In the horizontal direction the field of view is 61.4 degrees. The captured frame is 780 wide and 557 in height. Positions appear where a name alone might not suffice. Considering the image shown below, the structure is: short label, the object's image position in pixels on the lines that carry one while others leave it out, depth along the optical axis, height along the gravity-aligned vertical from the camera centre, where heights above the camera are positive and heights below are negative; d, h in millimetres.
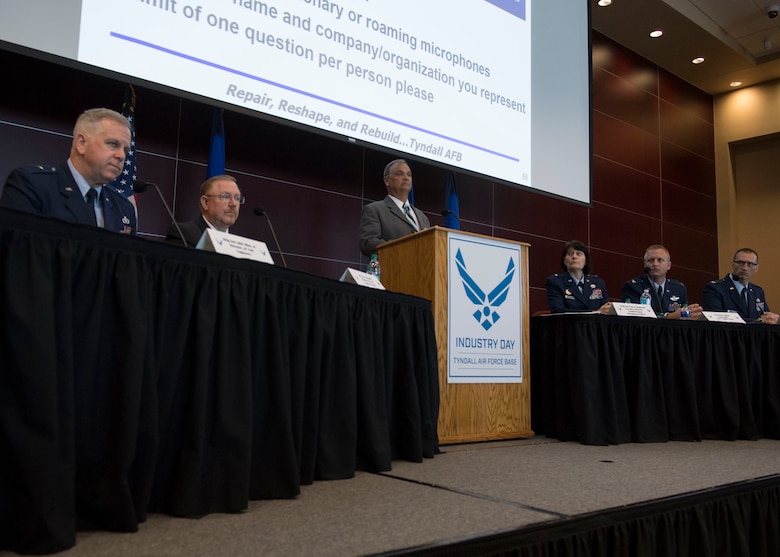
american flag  2945 +873
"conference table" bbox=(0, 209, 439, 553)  1129 -52
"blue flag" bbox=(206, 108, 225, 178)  3354 +1070
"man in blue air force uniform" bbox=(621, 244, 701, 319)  4070 +507
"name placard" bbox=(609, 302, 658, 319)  3041 +266
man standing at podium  3355 +763
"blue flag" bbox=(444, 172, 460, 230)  4363 +1101
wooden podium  2568 -80
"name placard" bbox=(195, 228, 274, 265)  1607 +287
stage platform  1196 -328
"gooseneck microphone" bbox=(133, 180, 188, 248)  2096 +547
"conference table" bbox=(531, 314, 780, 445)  2914 -58
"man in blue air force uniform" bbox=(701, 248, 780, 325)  4316 +496
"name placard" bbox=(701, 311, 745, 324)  3392 +267
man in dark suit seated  2639 +615
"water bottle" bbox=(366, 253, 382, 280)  2867 +414
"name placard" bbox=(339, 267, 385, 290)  2105 +269
